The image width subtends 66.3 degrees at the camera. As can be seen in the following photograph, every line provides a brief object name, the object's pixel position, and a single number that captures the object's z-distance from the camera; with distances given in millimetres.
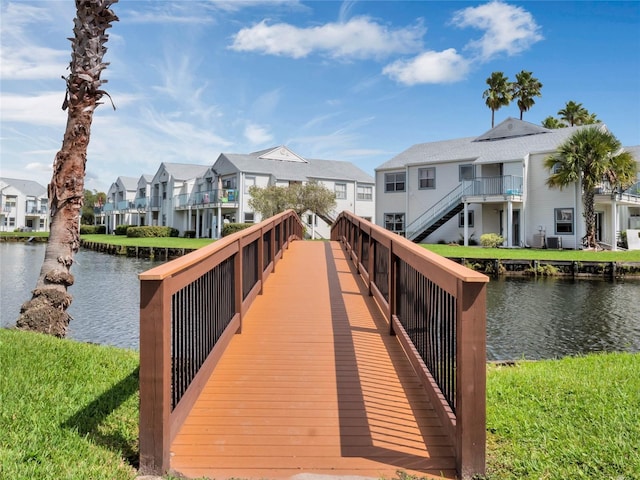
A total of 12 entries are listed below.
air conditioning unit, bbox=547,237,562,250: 26681
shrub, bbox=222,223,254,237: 36153
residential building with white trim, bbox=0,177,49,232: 75812
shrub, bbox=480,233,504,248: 26986
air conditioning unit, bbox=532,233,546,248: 27609
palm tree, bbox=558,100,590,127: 44562
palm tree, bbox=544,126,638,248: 25078
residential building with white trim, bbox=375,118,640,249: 27094
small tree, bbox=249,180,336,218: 33312
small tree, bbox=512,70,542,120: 47500
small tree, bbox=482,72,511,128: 48062
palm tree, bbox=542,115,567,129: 45234
